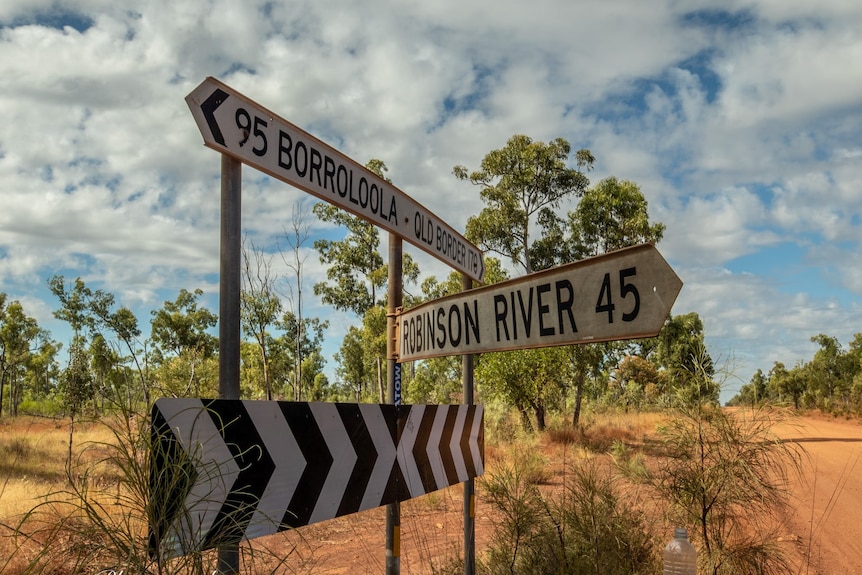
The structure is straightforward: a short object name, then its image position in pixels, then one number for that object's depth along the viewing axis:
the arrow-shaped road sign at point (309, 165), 2.42
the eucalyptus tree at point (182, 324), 43.00
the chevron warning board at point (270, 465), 1.66
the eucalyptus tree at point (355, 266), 25.72
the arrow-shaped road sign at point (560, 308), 2.21
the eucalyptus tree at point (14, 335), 35.50
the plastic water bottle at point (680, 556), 2.69
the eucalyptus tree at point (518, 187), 20.42
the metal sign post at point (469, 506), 3.37
